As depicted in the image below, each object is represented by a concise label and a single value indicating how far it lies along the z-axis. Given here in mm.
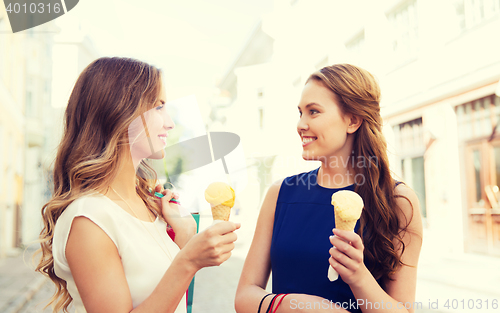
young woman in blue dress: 1455
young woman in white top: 1157
